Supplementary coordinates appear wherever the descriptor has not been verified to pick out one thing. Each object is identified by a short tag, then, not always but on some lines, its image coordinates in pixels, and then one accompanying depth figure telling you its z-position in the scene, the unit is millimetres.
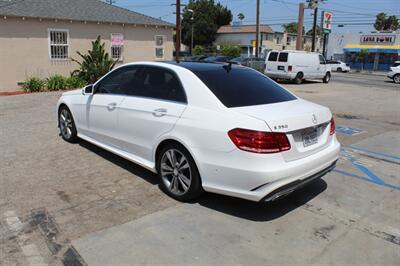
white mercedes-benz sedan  3859
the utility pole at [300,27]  40438
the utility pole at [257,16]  35059
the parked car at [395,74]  30016
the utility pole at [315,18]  38416
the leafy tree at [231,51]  58616
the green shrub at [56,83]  16698
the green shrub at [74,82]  17297
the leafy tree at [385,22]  86000
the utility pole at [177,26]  23127
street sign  42219
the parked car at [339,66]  45812
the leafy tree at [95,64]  17453
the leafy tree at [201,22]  70000
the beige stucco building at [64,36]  16547
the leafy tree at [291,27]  107488
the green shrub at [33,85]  16281
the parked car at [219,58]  26941
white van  23016
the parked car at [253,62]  26219
